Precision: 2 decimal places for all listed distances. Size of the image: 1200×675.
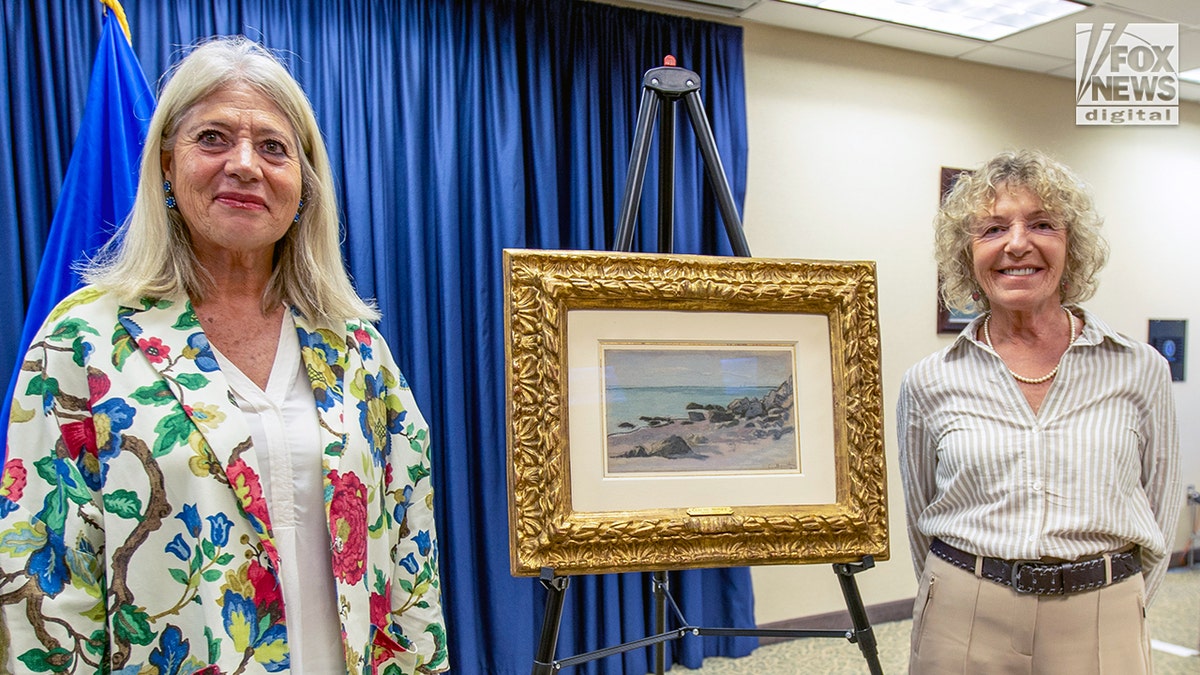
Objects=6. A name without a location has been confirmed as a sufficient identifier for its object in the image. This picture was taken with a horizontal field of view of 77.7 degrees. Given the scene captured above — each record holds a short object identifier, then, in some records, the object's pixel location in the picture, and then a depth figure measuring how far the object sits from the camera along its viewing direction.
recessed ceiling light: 3.06
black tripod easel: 1.61
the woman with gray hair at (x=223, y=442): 0.98
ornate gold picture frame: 1.38
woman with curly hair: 1.38
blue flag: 1.67
